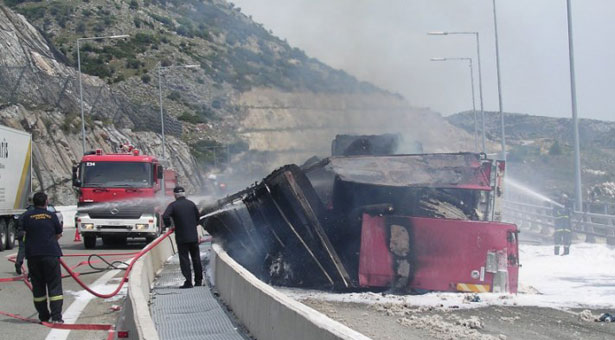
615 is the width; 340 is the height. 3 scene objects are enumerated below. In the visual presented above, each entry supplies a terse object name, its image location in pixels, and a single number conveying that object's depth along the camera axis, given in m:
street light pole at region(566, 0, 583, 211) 24.53
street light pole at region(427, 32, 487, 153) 39.23
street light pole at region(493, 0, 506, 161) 33.68
